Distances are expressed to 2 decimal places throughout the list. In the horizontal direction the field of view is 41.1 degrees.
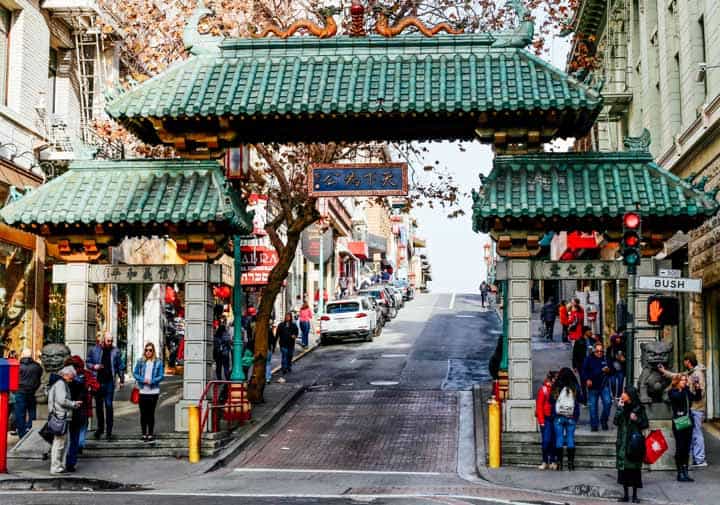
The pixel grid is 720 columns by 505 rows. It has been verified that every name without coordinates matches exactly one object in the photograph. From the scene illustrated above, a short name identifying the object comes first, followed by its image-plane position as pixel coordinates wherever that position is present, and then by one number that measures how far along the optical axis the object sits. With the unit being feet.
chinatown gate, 57.26
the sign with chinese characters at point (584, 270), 57.88
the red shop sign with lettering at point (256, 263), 109.09
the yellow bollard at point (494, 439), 55.16
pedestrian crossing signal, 49.19
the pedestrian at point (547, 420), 54.60
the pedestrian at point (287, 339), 102.06
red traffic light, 49.47
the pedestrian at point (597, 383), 60.59
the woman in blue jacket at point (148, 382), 58.29
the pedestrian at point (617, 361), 66.08
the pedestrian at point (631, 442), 46.55
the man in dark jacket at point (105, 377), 60.54
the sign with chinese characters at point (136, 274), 59.88
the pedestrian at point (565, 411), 53.93
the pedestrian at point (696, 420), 55.21
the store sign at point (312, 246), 168.25
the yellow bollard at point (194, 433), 56.08
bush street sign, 50.26
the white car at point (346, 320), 134.10
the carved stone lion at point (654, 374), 54.34
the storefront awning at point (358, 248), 242.37
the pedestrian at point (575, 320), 100.07
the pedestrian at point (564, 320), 124.98
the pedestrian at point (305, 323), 127.95
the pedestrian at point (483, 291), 199.93
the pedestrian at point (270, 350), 90.04
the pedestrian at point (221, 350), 86.89
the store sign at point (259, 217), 109.51
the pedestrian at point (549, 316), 131.34
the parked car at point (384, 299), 165.46
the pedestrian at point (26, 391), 61.62
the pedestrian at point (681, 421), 51.98
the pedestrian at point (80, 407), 53.31
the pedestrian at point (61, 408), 51.70
